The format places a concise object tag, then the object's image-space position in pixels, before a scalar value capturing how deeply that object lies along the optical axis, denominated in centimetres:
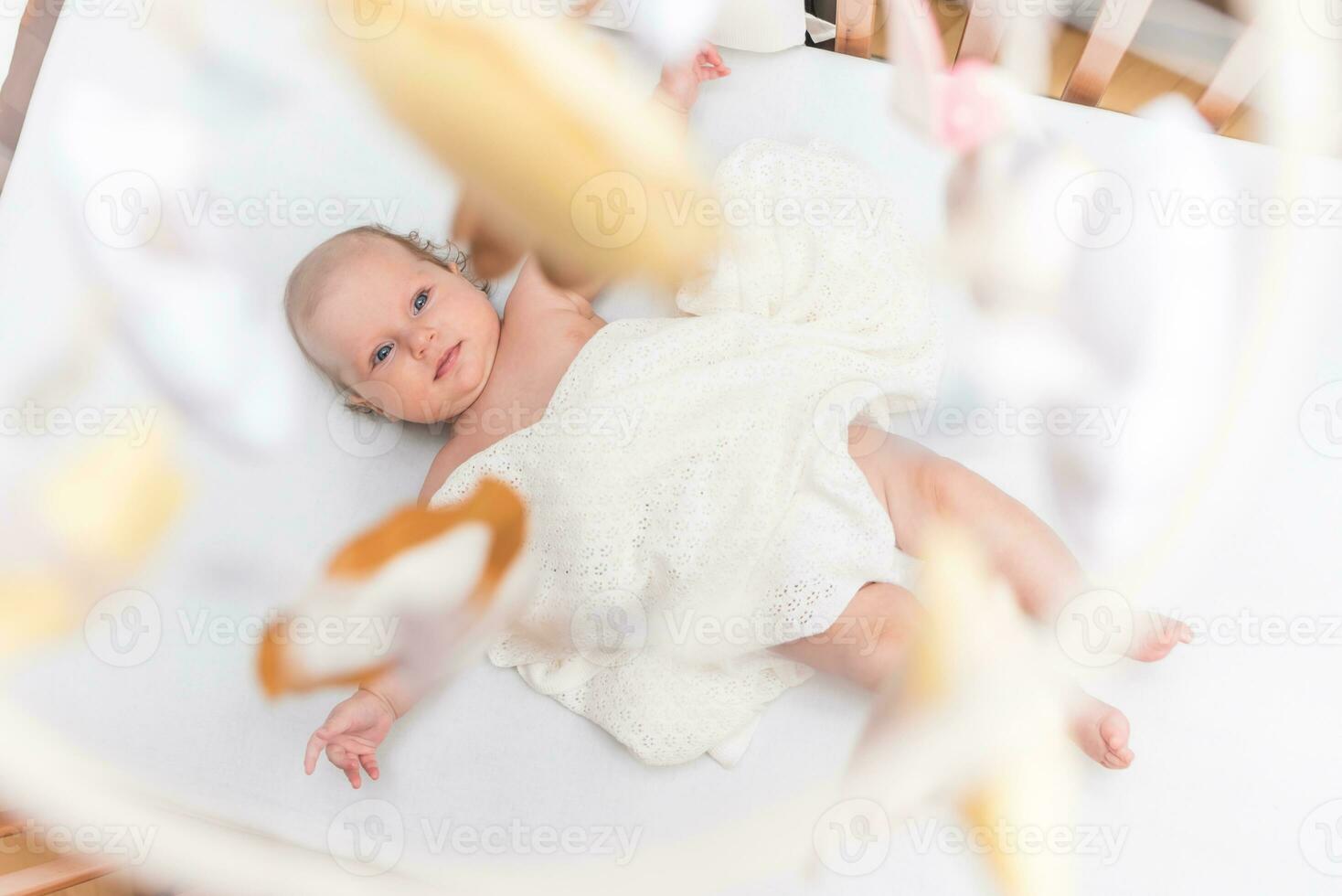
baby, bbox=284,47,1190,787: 82
